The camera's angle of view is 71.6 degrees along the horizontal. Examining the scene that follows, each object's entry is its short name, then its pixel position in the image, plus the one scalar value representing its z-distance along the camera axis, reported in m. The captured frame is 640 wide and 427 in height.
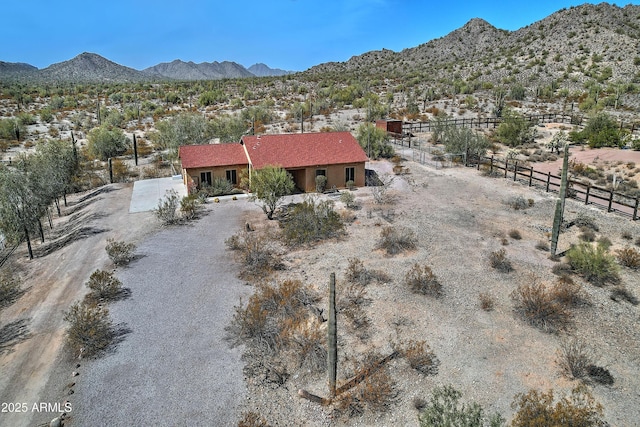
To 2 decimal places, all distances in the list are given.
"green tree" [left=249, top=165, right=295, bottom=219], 22.28
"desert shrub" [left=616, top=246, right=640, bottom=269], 16.09
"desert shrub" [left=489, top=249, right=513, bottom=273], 16.09
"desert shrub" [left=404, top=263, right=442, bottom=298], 14.59
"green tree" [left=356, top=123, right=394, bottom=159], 35.03
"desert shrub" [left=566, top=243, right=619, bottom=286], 15.12
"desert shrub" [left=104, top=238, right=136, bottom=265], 17.05
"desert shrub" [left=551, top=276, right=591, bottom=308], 13.73
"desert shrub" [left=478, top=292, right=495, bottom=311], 13.65
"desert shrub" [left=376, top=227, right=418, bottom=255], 17.77
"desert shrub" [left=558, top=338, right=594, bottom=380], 10.70
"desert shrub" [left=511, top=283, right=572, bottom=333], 12.77
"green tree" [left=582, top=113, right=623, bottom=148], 36.19
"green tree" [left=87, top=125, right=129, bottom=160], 36.31
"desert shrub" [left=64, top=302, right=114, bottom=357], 12.05
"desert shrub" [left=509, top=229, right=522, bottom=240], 18.94
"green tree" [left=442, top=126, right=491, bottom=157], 33.72
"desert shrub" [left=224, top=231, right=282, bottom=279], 16.46
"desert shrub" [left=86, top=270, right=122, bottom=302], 14.69
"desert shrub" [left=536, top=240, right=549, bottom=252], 17.84
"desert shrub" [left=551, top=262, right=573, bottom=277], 15.74
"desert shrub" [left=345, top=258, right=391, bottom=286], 15.39
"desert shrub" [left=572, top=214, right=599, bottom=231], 19.82
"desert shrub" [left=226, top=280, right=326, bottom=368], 11.98
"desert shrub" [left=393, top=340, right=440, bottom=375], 11.12
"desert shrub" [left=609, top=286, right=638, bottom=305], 14.00
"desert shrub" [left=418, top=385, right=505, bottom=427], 8.23
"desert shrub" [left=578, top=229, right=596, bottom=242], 18.59
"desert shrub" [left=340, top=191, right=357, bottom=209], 23.83
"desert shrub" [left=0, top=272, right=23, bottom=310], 15.07
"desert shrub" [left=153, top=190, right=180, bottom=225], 21.69
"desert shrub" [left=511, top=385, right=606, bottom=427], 8.63
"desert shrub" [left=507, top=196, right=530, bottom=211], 22.94
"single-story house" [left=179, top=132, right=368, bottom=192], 26.30
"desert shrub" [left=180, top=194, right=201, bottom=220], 22.50
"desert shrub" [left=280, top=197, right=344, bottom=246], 19.32
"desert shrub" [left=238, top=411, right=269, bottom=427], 9.40
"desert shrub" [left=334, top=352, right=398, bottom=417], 9.94
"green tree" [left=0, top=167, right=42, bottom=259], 18.73
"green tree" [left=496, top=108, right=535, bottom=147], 39.22
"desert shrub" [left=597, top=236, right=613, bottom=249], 17.30
